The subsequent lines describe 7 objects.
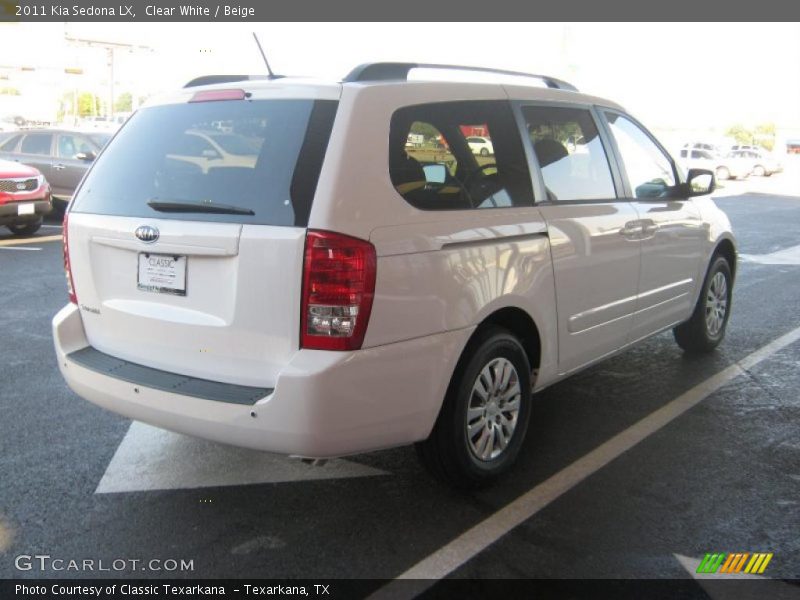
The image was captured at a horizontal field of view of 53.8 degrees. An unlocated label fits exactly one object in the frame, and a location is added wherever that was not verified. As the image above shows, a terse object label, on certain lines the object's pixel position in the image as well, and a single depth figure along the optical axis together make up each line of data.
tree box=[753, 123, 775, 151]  76.02
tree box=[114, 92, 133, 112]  117.78
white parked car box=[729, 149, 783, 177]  42.60
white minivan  2.96
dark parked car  14.62
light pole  55.62
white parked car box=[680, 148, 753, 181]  39.75
